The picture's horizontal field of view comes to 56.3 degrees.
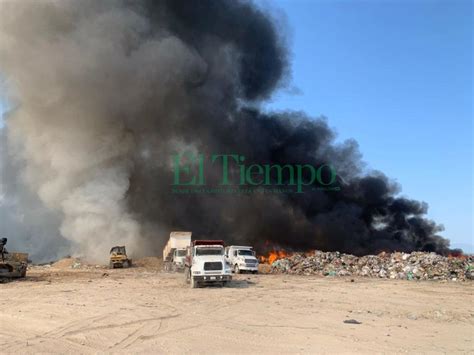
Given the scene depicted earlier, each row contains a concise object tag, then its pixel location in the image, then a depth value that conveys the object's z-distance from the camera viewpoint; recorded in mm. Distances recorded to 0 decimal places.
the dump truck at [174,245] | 34903
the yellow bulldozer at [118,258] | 37297
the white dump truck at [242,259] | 31078
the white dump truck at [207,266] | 21000
